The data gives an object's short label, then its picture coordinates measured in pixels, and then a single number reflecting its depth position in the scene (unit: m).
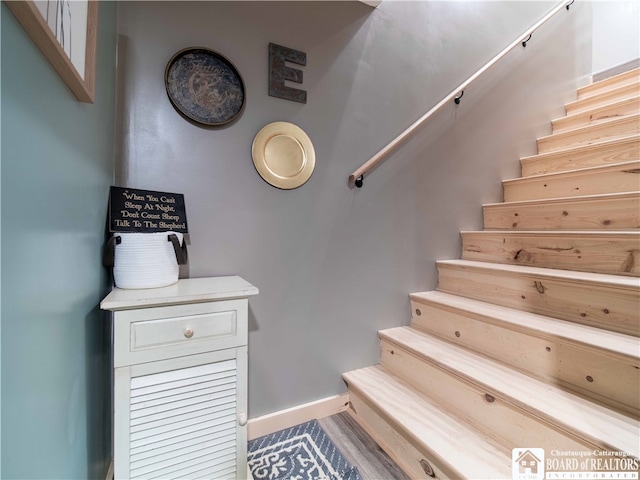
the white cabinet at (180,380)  0.80
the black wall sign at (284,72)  1.28
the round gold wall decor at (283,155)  1.26
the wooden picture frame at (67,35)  0.46
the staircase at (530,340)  0.89
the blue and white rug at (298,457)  1.07
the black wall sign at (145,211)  0.97
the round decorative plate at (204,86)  1.11
